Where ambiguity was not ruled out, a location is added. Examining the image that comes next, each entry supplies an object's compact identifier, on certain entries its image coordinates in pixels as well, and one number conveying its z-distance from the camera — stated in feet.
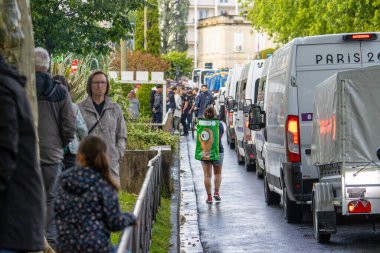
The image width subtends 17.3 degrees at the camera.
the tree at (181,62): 348.65
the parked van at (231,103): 114.11
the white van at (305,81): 52.75
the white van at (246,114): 89.97
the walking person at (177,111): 140.05
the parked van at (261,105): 69.15
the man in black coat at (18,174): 19.03
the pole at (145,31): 255.29
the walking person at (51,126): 35.01
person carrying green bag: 67.01
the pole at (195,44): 483.92
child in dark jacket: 24.13
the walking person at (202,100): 133.28
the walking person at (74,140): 38.65
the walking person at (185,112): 150.10
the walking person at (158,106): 129.68
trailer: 44.83
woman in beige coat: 41.01
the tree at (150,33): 298.56
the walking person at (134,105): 96.76
